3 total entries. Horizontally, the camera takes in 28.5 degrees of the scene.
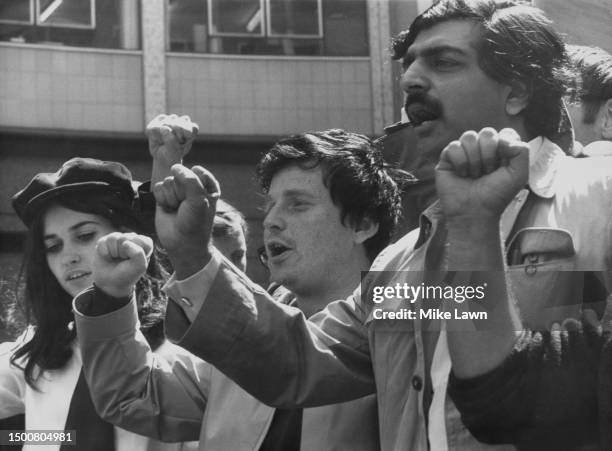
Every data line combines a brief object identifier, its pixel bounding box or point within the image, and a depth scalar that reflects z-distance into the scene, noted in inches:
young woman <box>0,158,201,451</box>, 80.3
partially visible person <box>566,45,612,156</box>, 71.1
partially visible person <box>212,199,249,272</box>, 88.5
